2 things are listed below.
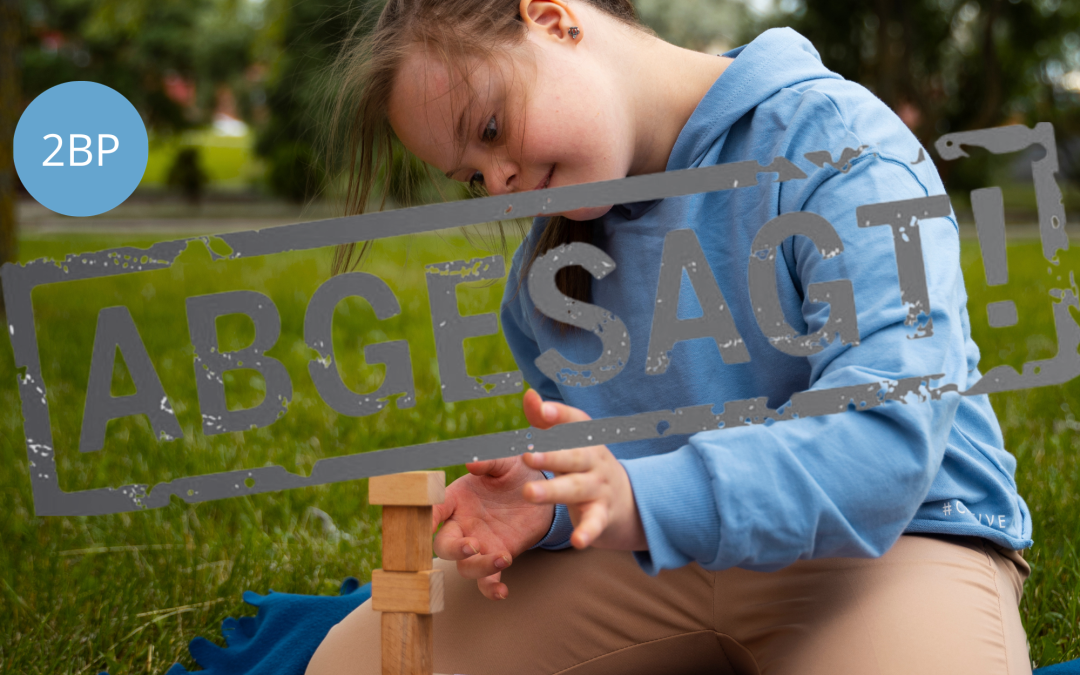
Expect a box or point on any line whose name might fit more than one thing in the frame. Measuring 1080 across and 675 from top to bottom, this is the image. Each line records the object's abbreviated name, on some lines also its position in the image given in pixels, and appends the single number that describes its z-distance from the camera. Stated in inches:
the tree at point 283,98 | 343.0
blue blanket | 53.8
